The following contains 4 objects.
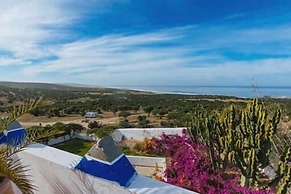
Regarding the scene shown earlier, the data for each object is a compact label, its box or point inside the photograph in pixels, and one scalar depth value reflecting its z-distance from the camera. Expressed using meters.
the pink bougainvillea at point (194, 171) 2.97
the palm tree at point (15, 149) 1.90
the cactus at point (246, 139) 3.03
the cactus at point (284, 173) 2.52
